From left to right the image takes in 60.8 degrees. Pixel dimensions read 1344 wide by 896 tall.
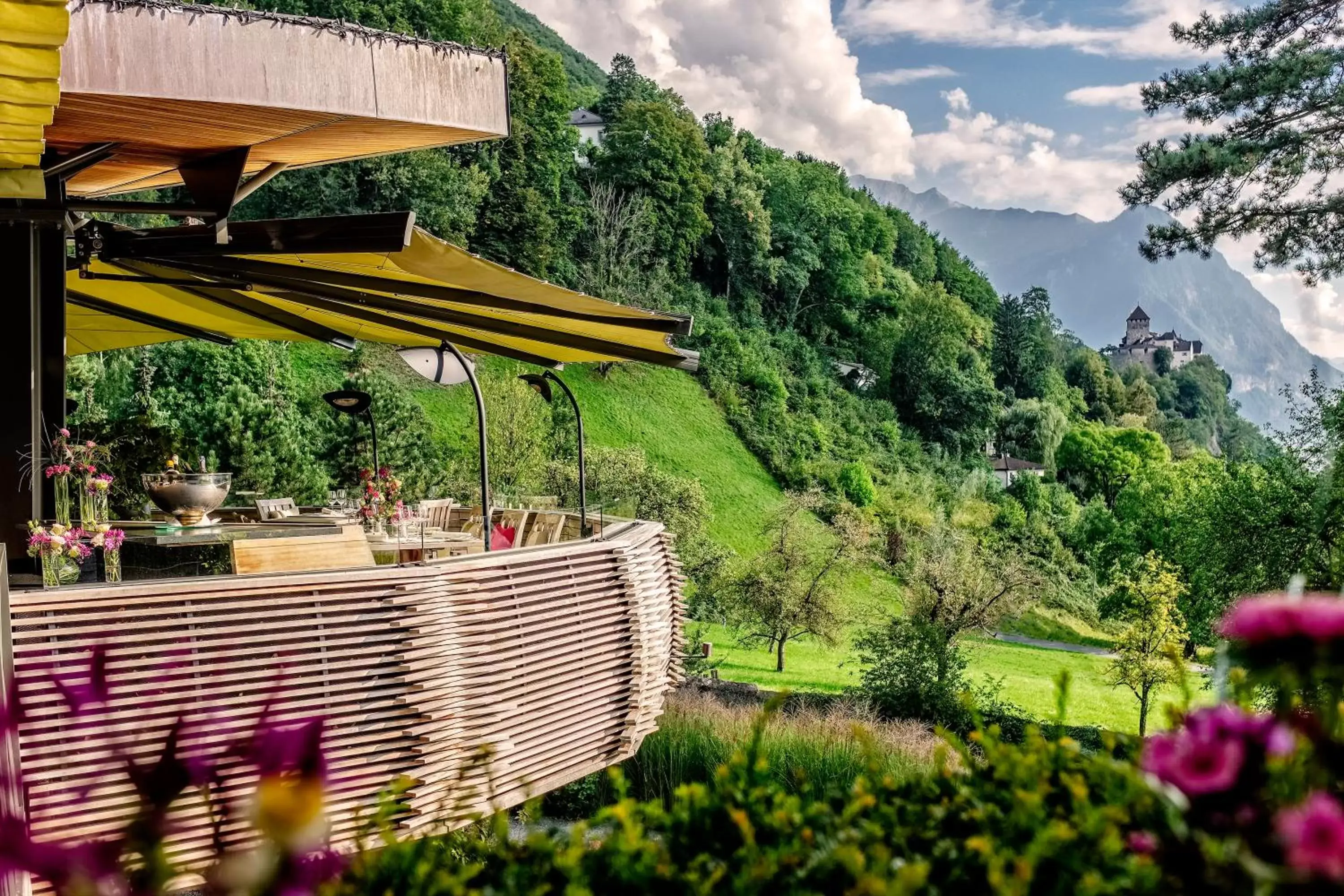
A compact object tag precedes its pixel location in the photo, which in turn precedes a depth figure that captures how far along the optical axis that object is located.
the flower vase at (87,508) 5.55
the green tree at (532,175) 37.00
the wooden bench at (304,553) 6.55
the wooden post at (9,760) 3.05
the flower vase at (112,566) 5.79
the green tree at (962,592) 20.72
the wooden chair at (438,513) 11.83
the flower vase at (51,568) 5.09
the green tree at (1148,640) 20.47
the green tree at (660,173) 43.66
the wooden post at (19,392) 5.39
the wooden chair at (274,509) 10.25
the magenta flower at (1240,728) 1.15
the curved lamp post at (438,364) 9.07
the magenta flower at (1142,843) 1.37
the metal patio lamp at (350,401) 10.46
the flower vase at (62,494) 5.45
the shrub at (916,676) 17.62
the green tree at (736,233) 46.78
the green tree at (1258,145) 14.87
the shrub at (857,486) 37.75
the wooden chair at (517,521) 9.41
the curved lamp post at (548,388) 7.54
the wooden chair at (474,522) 11.16
